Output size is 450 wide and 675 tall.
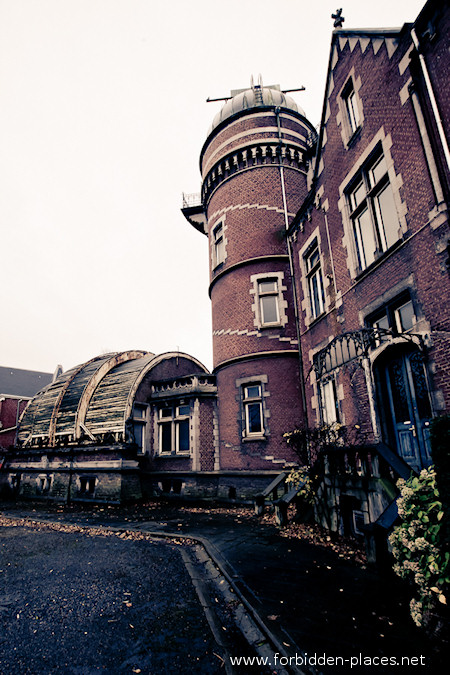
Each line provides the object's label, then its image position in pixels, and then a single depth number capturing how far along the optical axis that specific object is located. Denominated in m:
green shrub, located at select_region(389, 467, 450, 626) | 3.32
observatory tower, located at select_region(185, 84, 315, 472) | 13.80
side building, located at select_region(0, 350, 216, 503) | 15.51
